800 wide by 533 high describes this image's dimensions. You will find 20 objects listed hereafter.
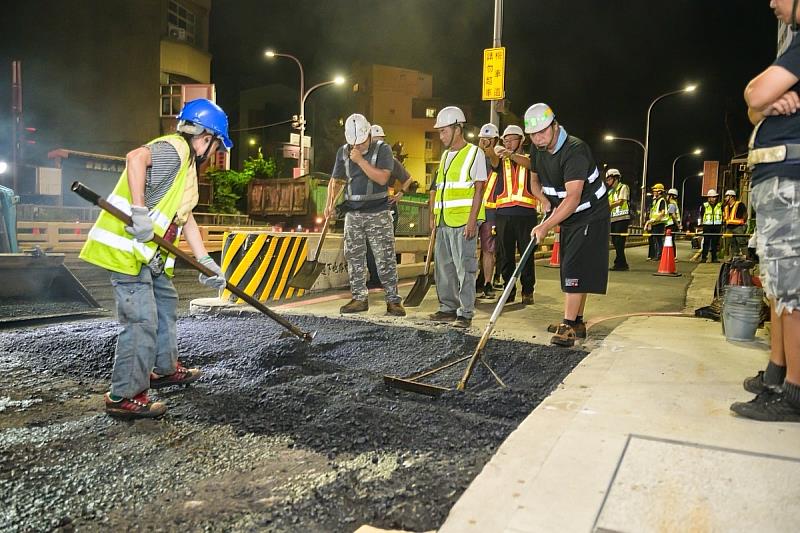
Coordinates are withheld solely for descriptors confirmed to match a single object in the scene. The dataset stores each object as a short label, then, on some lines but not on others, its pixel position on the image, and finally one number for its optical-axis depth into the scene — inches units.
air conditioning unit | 1264.8
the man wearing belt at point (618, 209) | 459.2
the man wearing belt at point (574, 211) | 175.2
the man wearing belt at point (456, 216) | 209.6
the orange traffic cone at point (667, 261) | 421.1
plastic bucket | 171.5
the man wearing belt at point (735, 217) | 577.2
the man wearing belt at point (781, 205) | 101.6
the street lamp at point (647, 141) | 1132.4
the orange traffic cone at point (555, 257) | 464.1
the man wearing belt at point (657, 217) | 581.3
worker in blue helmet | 117.1
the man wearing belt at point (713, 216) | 644.1
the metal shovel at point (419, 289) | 243.8
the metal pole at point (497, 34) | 450.6
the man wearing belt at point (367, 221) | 232.7
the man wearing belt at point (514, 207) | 266.4
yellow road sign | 450.0
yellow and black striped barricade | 248.5
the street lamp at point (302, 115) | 1013.5
